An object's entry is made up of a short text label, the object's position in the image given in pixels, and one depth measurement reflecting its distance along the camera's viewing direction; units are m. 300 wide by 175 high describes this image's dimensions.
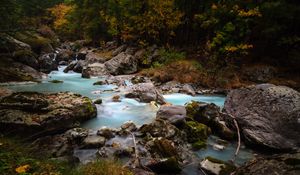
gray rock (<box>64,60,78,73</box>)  26.44
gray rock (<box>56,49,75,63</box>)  31.95
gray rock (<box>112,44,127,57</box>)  29.97
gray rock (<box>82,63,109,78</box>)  23.30
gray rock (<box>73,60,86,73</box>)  26.81
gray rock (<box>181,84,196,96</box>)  17.30
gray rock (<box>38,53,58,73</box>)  24.30
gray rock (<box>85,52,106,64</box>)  28.11
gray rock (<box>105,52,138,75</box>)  23.94
